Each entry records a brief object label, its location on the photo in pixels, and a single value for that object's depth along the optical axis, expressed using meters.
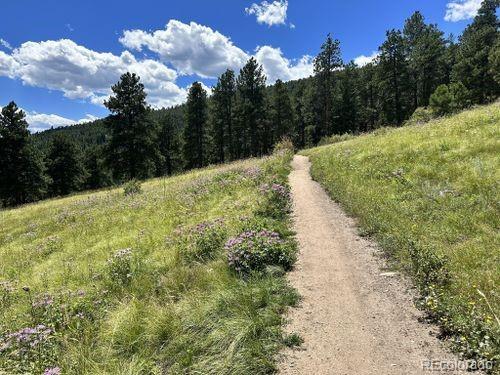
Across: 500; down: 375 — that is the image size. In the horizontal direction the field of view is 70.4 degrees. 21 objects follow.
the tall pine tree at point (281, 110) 64.28
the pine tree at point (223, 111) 59.94
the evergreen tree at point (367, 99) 69.44
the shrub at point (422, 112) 36.84
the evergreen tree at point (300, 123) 78.19
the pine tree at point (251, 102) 54.19
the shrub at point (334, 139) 35.57
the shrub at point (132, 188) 22.55
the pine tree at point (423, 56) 55.00
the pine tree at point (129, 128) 41.56
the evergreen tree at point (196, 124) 56.44
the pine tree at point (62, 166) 61.25
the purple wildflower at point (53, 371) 4.41
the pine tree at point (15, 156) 41.62
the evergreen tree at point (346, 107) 69.40
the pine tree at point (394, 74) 54.50
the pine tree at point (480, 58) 48.62
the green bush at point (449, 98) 39.12
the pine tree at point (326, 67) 47.91
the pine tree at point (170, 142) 74.50
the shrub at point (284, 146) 27.24
